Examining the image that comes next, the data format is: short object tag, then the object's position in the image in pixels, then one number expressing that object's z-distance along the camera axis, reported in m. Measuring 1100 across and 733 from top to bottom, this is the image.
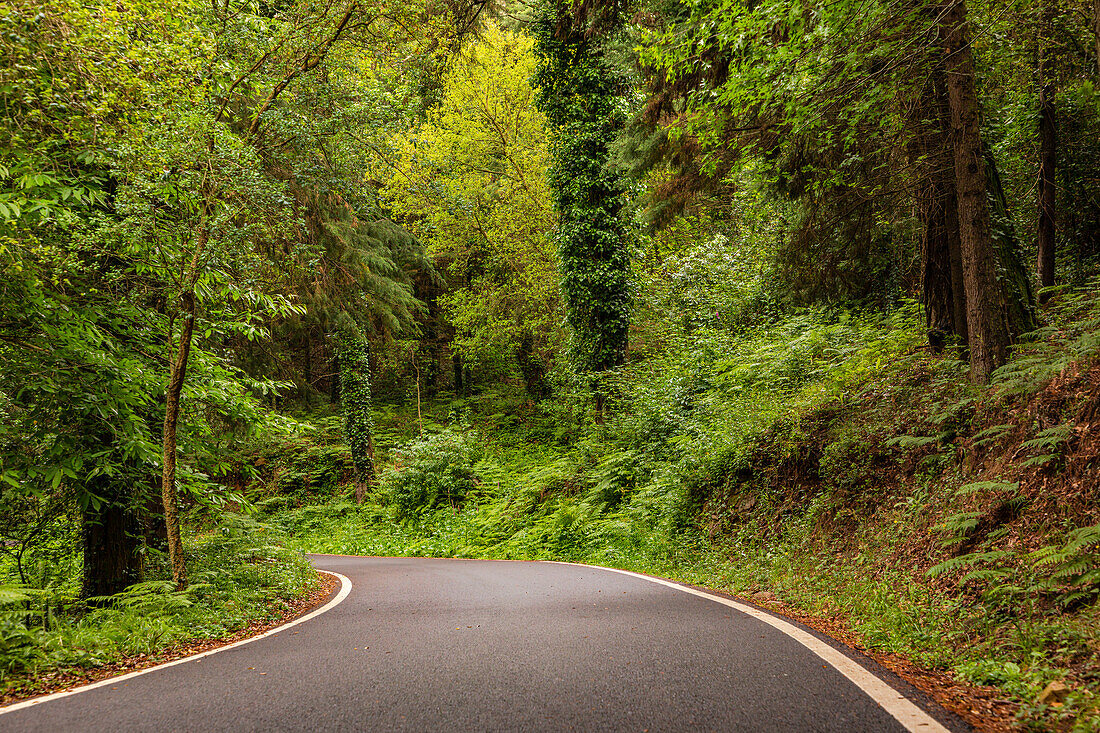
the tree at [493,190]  22.61
